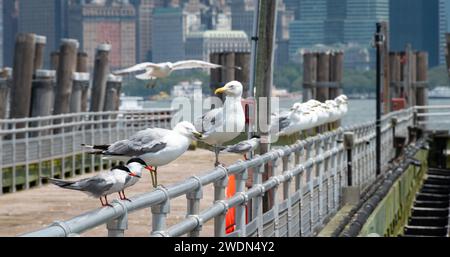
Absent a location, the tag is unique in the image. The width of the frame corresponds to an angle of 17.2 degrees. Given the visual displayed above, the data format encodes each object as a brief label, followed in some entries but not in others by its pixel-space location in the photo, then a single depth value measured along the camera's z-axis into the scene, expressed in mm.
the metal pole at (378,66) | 35134
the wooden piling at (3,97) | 29138
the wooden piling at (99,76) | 37719
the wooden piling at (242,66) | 43000
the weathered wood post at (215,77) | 43125
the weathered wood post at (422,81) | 67562
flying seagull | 17469
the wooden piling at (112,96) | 43250
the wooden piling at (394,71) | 67125
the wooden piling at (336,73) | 48094
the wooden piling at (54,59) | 40656
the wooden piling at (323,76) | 48234
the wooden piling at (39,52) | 32062
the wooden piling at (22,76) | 28906
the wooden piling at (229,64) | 42500
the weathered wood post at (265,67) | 16781
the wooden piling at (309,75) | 49156
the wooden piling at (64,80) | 32500
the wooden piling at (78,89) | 35562
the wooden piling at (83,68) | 38188
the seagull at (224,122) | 14570
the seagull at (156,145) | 11727
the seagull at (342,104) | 30750
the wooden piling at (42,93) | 30812
